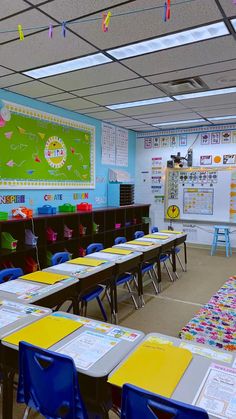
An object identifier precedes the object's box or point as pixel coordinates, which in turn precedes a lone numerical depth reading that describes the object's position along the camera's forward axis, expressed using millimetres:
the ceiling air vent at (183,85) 4059
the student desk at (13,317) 1700
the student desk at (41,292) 2191
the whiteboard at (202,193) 7090
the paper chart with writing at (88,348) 1425
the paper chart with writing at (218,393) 1131
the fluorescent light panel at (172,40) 2727
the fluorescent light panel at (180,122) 6586
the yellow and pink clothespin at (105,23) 2100
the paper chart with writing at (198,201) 7340
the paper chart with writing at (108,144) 6785
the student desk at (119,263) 3248
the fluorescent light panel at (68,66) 3361
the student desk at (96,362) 1363
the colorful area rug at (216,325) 2592
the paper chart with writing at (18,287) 2314
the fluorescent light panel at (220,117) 6238
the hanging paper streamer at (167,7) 1939
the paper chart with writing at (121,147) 7336
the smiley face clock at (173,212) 7766
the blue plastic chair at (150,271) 4239
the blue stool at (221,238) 6652
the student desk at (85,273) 2670
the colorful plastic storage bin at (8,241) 4238
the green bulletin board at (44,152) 4543
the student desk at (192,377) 1215
